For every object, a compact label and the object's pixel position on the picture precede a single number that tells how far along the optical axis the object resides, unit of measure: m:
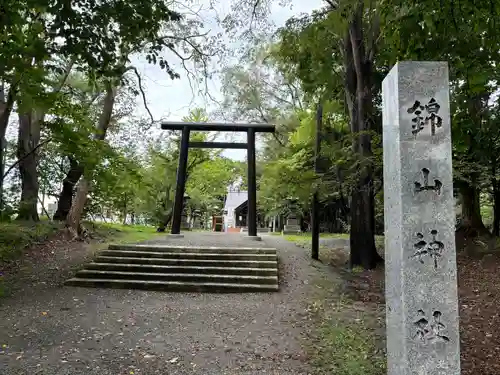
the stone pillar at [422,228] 3.32
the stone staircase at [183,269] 8.52
